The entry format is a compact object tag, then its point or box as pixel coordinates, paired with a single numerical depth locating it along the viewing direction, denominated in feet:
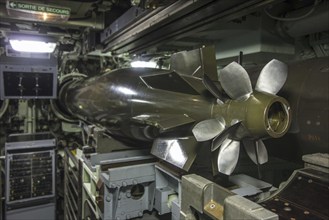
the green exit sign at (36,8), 6.66
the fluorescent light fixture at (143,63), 12.17
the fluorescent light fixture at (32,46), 10.24
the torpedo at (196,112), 2.63
